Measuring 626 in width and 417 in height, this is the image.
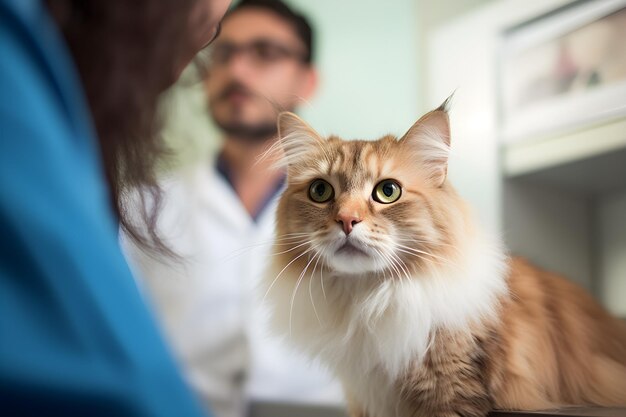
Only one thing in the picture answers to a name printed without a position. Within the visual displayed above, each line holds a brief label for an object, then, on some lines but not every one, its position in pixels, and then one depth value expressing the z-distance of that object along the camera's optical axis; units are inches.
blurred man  67.6
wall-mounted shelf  30.1
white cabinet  32.8
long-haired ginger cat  25.1
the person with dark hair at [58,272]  13.6
